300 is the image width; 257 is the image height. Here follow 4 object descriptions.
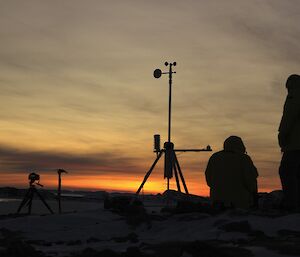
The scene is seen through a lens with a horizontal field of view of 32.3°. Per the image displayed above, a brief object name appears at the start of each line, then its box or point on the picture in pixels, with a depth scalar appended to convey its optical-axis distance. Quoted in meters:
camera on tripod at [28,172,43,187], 14.96
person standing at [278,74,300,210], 9.24
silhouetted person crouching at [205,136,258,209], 9.84
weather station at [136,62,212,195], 17.38
